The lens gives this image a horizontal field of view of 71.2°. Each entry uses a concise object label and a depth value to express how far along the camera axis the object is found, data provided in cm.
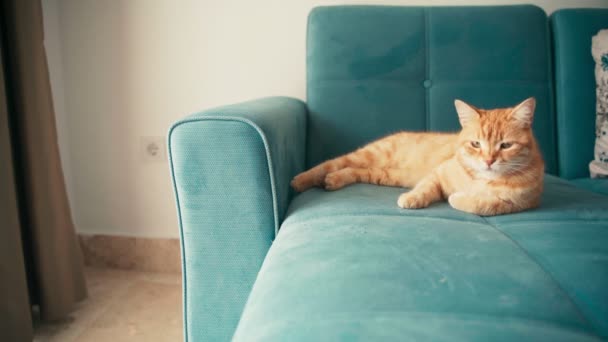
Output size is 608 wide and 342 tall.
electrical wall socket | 176
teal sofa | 55
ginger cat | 101
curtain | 116
